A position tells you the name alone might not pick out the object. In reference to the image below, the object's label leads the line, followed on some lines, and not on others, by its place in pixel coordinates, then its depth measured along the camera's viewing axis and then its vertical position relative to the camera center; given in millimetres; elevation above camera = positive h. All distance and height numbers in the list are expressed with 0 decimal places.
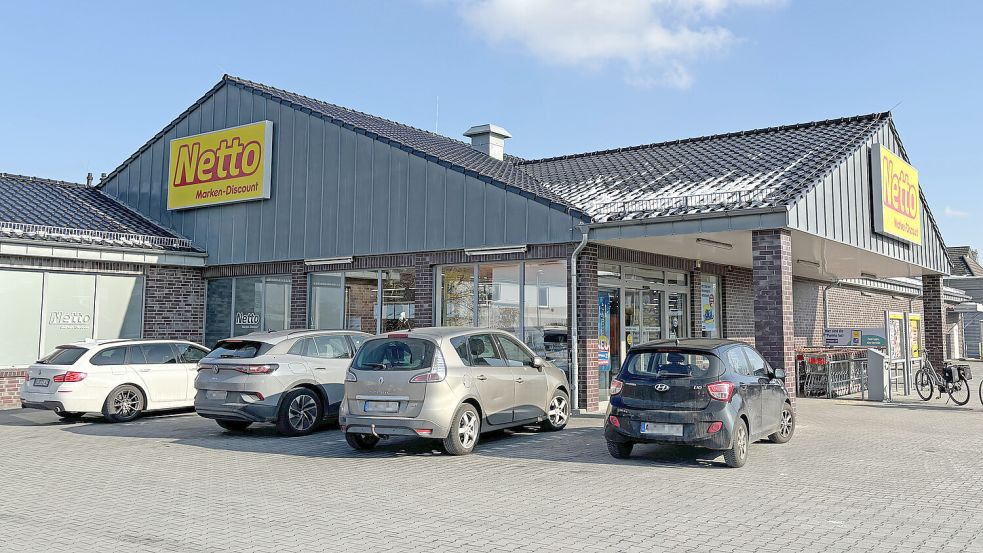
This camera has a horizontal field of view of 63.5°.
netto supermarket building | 14047 +2153
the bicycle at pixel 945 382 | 16422 -721
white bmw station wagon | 13219 -673
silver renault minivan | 9656 -573
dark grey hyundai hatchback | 8922 -620
